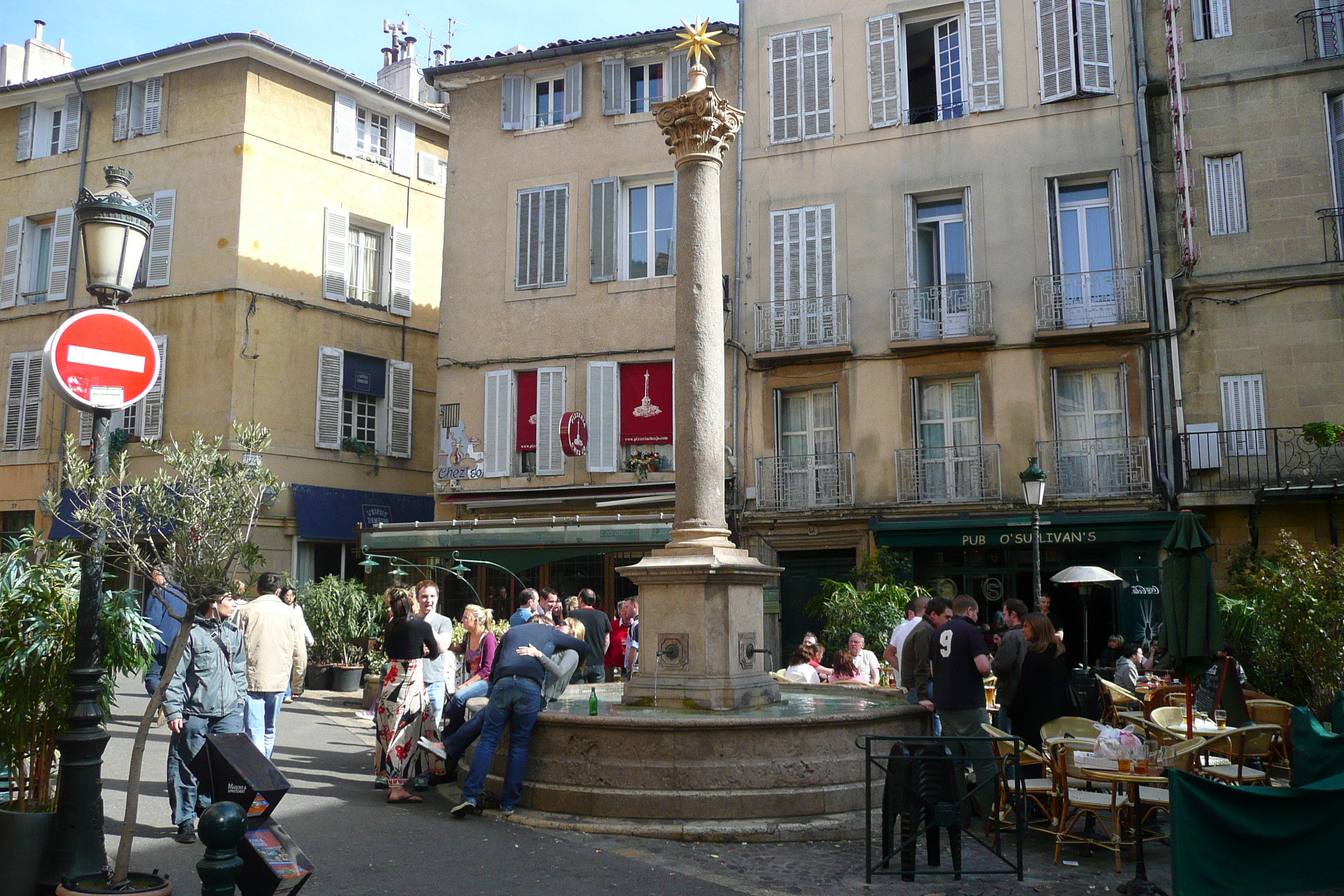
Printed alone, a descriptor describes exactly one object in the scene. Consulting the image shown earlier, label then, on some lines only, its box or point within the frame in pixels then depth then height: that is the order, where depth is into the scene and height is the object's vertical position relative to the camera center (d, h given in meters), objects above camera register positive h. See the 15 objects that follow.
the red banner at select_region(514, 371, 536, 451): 21.31 +3.76
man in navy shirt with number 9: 8.01 -0.43
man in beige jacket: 8.60 -0.26
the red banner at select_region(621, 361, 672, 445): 20.45 +3.75
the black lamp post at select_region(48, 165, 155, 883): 5.52 -0.59
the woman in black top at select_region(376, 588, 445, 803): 8.78 -0.71
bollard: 4.35 -0.87
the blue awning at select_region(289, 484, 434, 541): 22.28 +2.16
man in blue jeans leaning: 7.90 -0.66
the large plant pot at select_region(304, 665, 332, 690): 18.25 -0.94
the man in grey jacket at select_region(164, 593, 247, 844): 7.38 -0.55
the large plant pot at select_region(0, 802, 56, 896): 5.47 -1.07
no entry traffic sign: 5.75 +1.32
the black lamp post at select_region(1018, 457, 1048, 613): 15.09 +1.60
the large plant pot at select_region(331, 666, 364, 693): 18.03 -0.92
